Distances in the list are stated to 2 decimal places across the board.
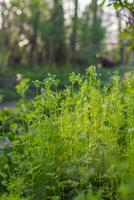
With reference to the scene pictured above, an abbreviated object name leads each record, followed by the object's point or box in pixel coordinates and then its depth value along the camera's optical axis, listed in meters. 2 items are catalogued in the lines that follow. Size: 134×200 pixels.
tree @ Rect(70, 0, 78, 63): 24.44
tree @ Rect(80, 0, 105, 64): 24.81
